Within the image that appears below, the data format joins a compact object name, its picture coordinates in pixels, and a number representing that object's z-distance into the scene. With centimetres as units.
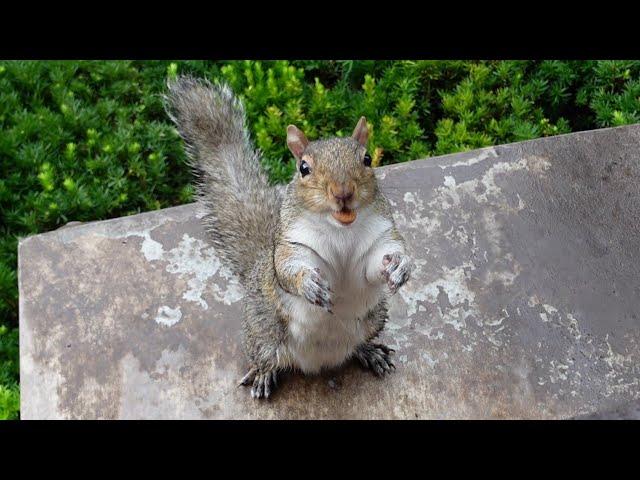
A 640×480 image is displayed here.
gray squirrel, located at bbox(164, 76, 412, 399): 54
